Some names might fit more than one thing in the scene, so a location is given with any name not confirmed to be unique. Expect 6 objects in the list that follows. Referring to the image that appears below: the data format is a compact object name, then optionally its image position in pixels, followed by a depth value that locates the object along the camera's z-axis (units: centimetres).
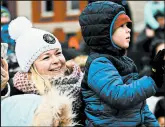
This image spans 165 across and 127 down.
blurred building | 1679
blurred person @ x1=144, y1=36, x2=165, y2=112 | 650
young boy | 353
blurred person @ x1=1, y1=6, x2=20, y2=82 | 546
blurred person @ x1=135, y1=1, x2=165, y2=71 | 1019
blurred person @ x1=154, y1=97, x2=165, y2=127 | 644
